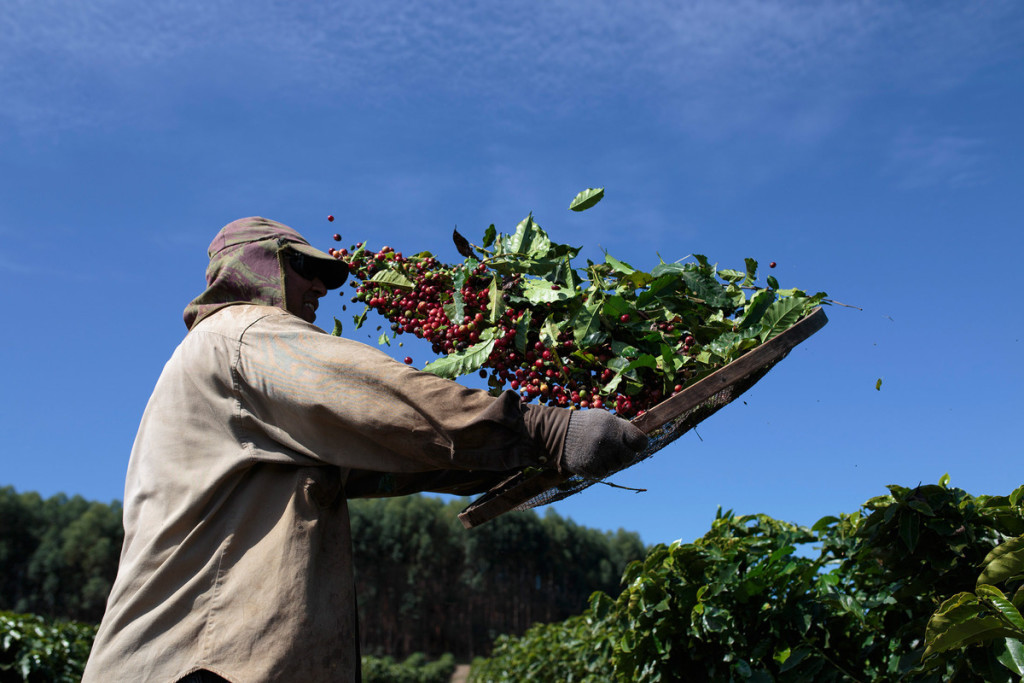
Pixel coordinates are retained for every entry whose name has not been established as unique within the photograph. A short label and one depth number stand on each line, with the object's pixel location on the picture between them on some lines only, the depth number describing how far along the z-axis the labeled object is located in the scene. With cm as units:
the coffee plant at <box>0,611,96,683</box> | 575
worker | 177
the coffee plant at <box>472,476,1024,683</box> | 220
